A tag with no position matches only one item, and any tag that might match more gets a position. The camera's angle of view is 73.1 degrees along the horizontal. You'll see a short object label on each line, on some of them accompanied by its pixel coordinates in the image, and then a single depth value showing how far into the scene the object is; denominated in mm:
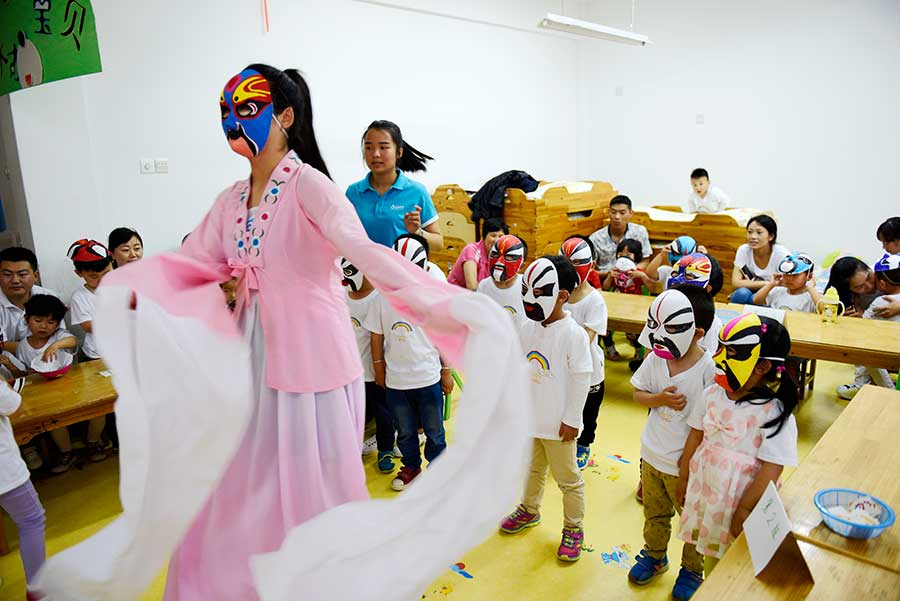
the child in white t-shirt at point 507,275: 2914
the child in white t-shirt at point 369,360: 3000
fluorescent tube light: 5090
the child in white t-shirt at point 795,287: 3941
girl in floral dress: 1788
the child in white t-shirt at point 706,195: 6648
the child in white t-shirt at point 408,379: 2898
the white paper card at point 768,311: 3533
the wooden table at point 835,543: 1354
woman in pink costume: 982
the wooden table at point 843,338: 3059
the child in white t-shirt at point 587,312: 2967
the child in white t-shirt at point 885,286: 3510
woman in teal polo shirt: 3109
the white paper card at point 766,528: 1368
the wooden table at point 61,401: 2557
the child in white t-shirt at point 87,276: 3387
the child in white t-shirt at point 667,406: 2109
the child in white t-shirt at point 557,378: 2285
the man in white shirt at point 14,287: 3352
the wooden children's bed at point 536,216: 5516
